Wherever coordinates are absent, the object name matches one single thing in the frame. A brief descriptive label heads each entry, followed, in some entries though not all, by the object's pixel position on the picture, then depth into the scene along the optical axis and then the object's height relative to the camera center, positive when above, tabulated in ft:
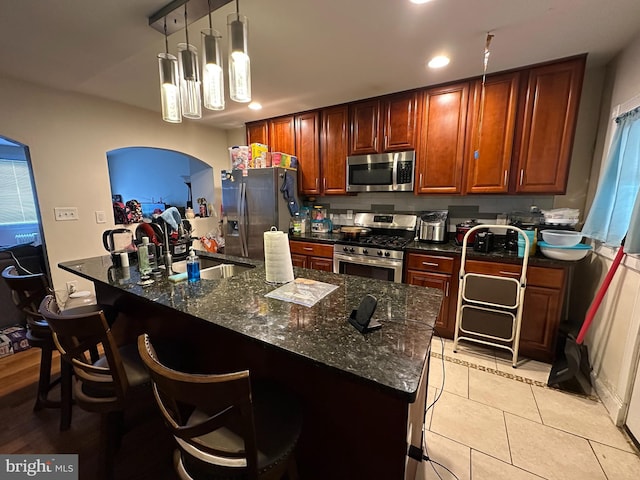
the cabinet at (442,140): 8.25 +1.90
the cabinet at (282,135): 11.41 +2.80
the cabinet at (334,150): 10.28 +1.95
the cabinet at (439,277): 8.07 -2.40
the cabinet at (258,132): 12.09 +3.08
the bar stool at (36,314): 4.95 -2.14
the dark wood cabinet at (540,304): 6.88 -2.74
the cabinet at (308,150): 10.89 +2.03
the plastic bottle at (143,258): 5.67 -1.25
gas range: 8.66 -1.62
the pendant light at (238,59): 3.91 +2.10
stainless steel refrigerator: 10.54 -0.22
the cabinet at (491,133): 7.59 +1.94
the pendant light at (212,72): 4.16 +2.09
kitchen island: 2.69 -1.61
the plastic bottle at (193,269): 5.16 -1.34
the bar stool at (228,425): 2.11 -2.39
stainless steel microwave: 9.23 +0.98
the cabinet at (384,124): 9.04 +2.65
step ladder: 7.11 -3.02
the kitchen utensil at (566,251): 6.50 -1.30
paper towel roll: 4.83 -1.14
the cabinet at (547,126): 6.90 +1.97
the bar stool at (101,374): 3.22 -2.40
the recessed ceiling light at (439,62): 6.82 +3.57
